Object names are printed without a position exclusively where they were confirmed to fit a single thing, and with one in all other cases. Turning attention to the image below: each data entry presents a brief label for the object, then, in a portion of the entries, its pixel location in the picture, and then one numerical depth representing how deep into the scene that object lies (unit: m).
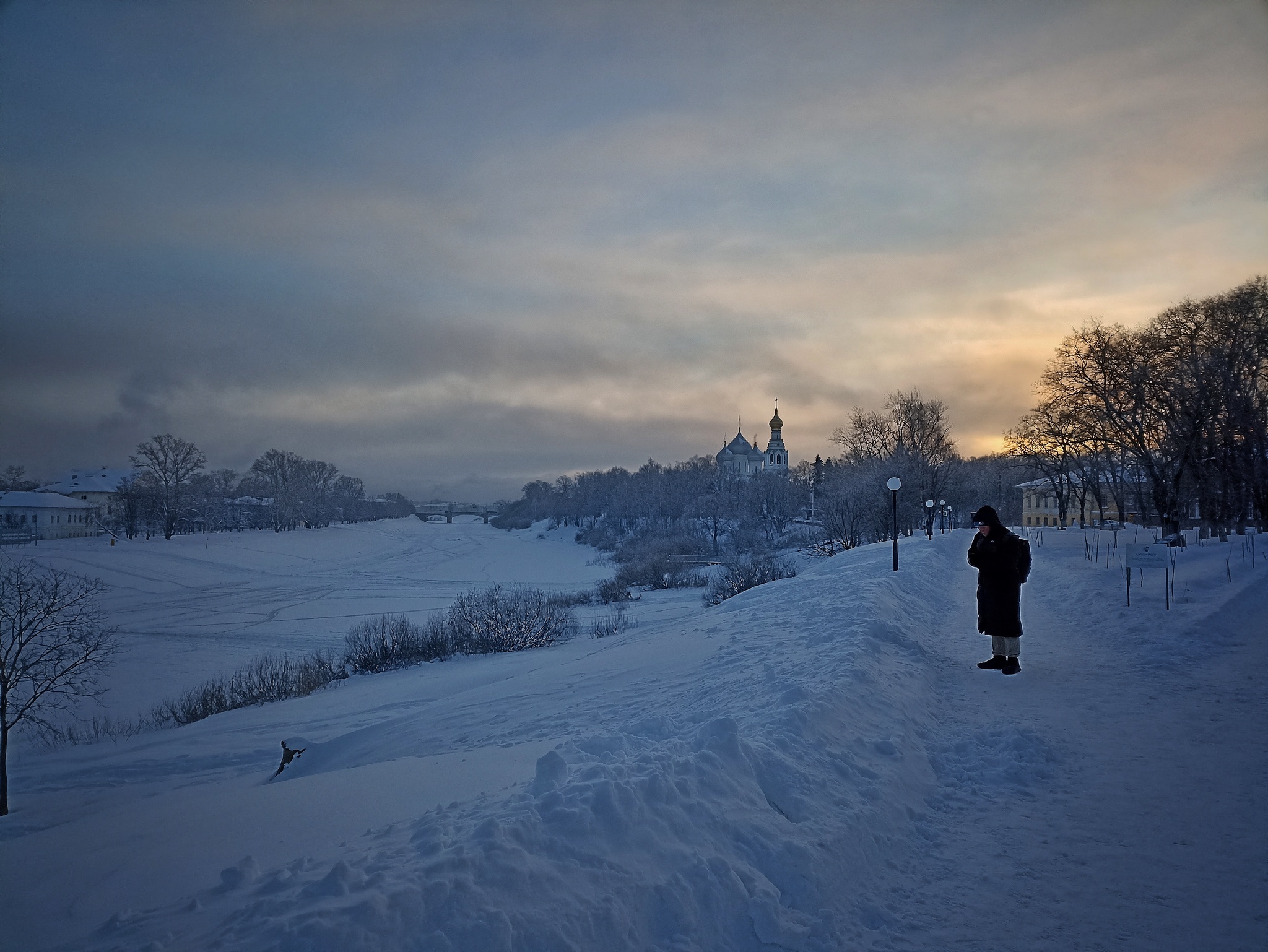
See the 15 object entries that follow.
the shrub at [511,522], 165.25
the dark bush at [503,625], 23.88
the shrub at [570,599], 38.16
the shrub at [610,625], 25.42
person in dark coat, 8.26
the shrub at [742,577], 33.38
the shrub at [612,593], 39.72
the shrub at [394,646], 22.34
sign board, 12.47
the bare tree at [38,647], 12.41
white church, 140.88
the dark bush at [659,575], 45.16
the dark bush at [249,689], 18.23
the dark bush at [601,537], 91.39
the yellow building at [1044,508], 73.56
